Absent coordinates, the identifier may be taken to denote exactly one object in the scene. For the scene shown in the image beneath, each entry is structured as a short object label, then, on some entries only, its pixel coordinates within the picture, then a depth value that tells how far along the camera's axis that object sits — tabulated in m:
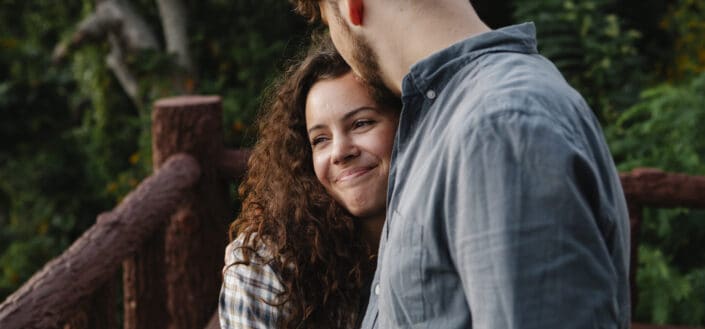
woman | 1.65
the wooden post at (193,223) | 2.89
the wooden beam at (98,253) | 1.59
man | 0.88
